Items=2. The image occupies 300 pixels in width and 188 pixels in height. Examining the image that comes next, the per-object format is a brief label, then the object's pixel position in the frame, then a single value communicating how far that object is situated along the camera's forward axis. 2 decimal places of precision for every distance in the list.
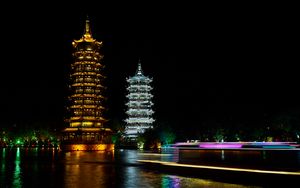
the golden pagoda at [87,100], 75.81
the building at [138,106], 94.44
